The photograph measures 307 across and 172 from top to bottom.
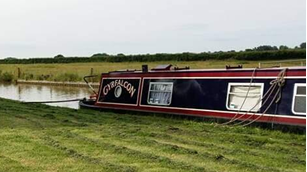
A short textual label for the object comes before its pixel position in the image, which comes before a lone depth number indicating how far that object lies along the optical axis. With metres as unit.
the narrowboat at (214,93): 7.43
